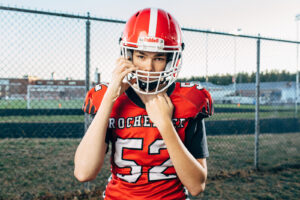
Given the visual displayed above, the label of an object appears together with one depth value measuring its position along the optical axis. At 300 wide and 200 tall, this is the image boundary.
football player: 1.27
